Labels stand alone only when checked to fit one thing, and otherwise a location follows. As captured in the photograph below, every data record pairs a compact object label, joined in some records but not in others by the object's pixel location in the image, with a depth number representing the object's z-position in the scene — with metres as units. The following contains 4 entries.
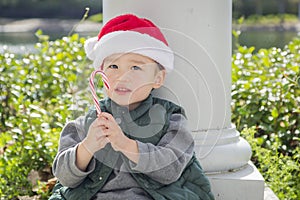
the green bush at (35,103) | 2.69
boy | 1.77
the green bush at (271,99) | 3.00
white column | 2.09
